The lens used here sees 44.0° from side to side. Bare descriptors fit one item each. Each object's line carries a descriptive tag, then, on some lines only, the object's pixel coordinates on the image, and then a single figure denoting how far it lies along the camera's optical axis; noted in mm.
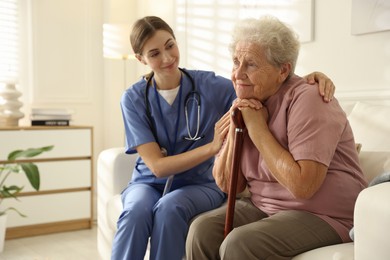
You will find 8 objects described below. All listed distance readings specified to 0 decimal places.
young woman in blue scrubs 1905
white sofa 1068
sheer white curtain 3875
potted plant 3074
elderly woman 1369
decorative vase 3518
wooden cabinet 3379
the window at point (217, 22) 2543
